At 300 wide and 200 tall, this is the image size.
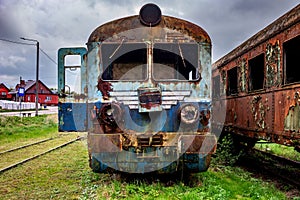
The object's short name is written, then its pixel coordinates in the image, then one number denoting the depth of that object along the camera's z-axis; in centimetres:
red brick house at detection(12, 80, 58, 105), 6575
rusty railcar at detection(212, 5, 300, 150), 549
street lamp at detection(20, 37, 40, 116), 2558
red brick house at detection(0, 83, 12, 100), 7522
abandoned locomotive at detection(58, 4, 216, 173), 510
